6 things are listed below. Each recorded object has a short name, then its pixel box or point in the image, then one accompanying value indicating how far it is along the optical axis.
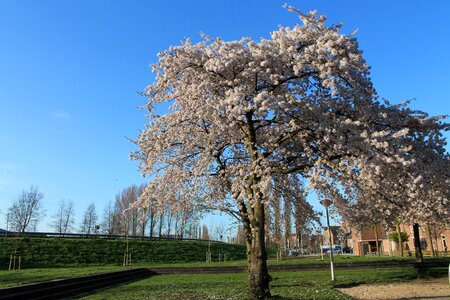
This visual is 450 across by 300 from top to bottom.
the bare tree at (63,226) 68.44
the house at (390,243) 53.22
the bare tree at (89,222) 70.19
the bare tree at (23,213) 52.19
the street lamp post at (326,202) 12.49
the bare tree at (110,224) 74.31
